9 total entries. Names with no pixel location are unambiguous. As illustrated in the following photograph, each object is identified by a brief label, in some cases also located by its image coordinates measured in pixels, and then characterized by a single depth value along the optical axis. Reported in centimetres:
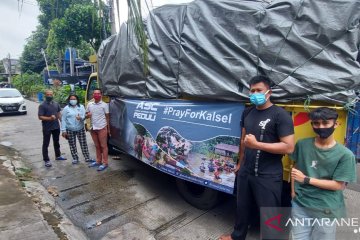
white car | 1309
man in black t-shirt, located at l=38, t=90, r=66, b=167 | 555
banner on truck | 293
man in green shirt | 192
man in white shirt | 517
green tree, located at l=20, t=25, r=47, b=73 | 3478
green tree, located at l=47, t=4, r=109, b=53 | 1328
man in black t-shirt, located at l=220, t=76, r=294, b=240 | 229
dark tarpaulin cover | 238
